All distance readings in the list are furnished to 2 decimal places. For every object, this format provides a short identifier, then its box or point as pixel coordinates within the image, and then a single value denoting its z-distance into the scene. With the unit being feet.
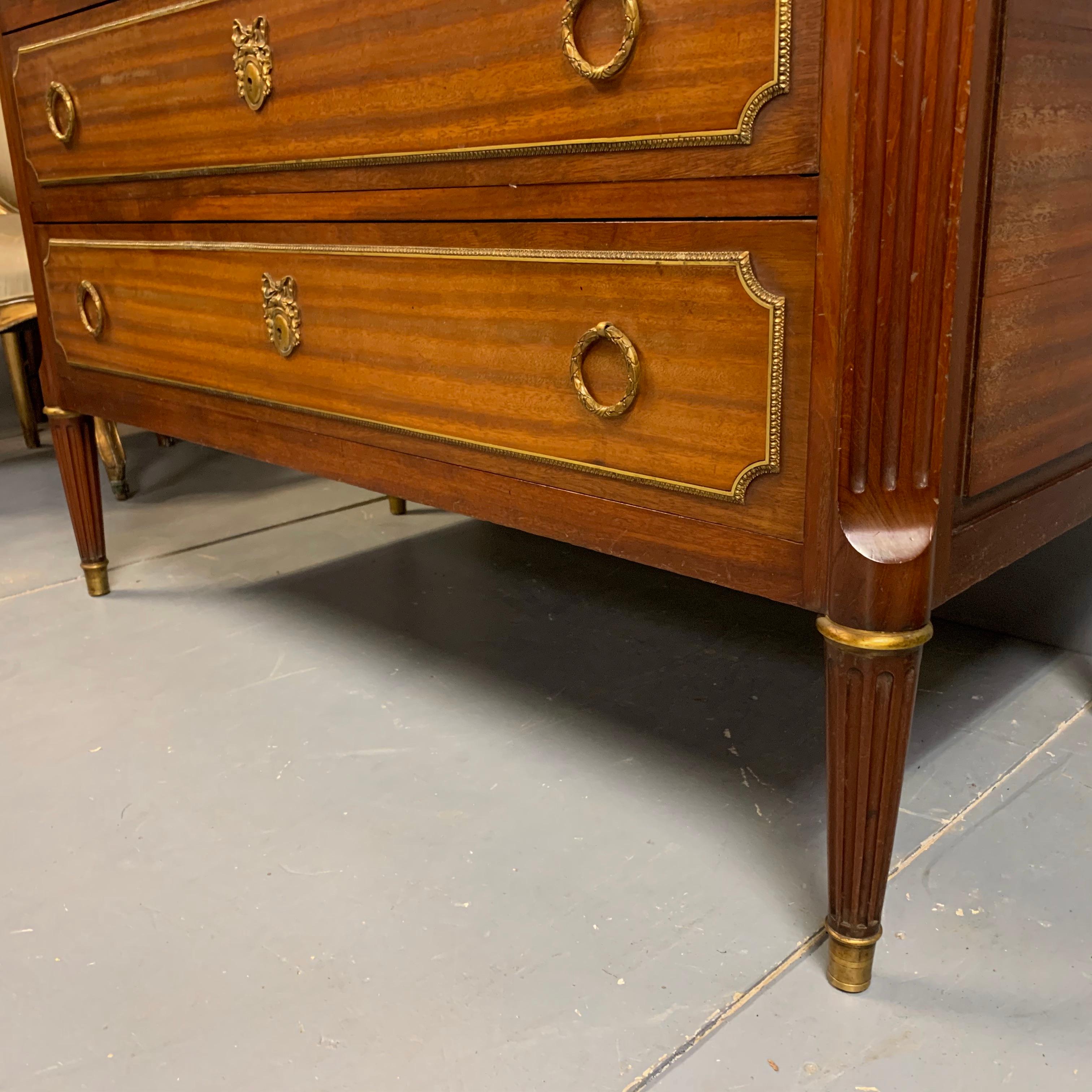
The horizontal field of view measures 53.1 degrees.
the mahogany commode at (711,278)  2.31
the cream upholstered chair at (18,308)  7.48
